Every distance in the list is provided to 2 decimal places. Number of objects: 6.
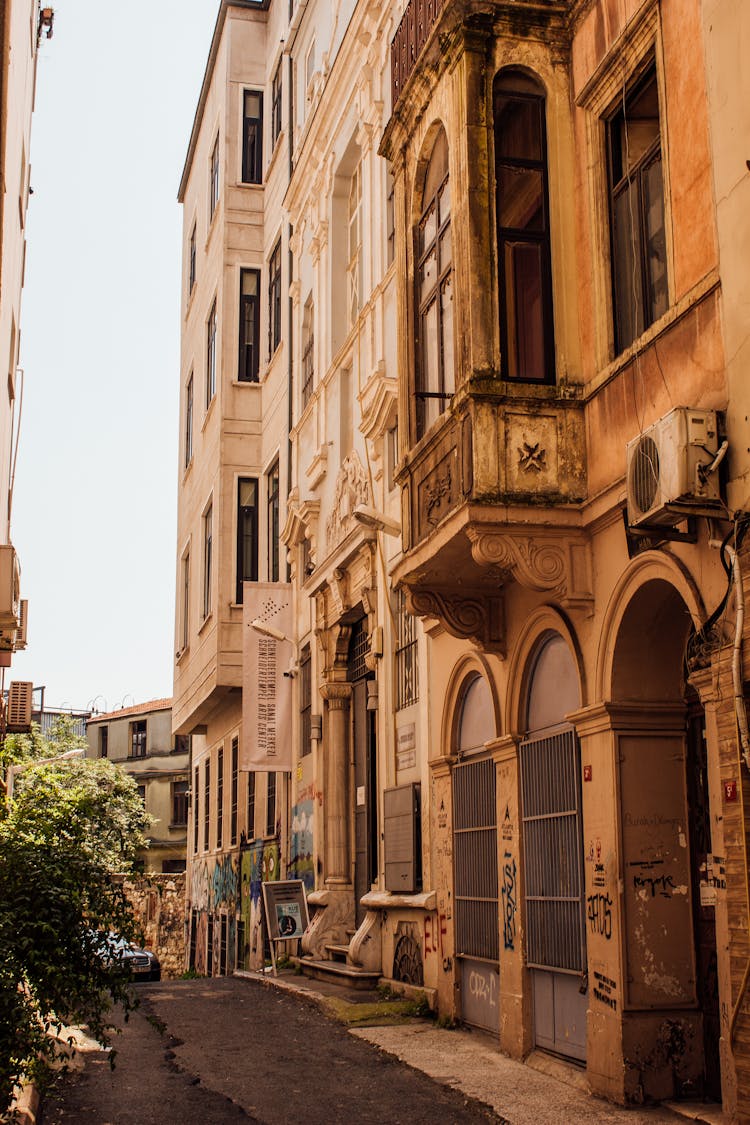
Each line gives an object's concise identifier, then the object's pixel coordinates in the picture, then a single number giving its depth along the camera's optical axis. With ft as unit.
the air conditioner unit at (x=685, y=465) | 25.77
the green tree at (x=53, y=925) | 24.71
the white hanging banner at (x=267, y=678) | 71.10
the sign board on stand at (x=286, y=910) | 61.16
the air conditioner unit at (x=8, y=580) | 50.80
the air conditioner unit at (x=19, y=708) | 75.16
